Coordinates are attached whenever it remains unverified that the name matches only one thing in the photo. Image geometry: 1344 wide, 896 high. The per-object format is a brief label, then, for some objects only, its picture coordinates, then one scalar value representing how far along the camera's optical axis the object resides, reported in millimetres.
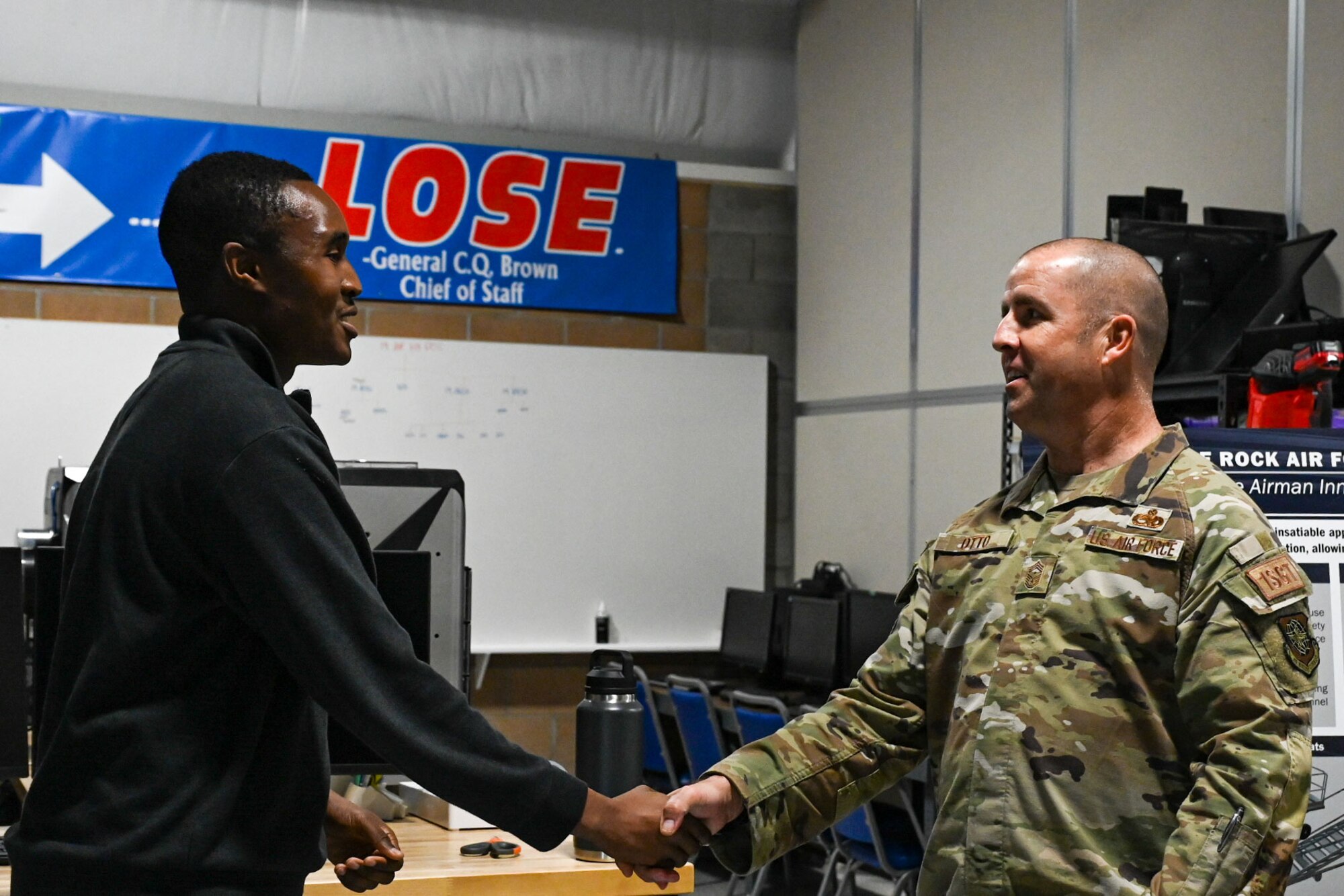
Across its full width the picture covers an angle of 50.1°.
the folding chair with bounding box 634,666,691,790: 5773
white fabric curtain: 6188
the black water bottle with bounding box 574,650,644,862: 2289
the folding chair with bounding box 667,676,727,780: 5262
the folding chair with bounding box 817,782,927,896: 4449
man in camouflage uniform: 1674
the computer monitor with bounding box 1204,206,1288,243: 4031
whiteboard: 5918
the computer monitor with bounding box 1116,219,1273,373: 3896
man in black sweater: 1452
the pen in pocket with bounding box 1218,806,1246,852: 1627
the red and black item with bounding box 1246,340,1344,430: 3129
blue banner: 5949
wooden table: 2256
